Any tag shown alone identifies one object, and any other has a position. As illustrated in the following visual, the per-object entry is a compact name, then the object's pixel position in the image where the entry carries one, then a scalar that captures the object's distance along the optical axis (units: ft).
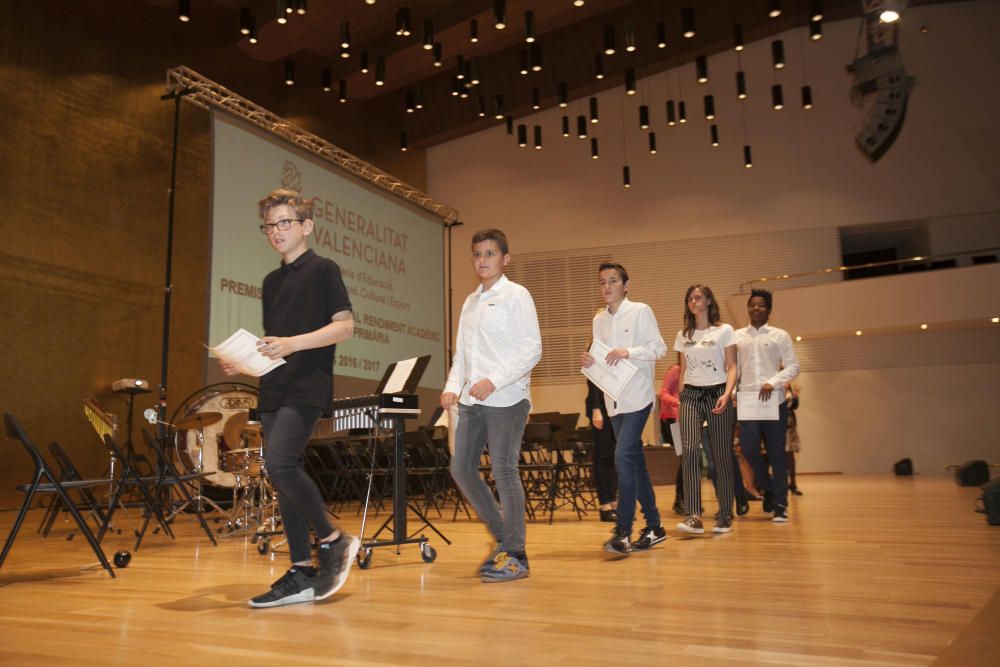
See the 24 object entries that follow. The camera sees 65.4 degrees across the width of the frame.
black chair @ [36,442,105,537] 15.38
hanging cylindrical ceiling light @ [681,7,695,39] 27.86
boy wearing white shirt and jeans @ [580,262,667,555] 11.82
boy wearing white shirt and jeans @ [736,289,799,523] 16.90
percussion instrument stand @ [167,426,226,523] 17.91
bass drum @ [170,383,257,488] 24.81
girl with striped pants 14.02
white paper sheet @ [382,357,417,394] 13.44
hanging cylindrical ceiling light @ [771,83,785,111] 36.40
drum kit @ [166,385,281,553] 16.39
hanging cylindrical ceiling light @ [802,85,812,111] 37.99
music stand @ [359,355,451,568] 11.66
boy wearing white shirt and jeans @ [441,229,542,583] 9.81
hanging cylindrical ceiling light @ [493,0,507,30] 26.81
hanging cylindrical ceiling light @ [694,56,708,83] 31.54
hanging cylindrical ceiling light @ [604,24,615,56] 28.16
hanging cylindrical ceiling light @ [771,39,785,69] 32.01
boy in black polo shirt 8.07
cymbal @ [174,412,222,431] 16.35
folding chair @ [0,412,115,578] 10.08
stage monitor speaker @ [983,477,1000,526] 13.75
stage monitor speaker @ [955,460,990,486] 27.07
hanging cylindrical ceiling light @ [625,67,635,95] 32.63
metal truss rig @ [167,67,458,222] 26.84
